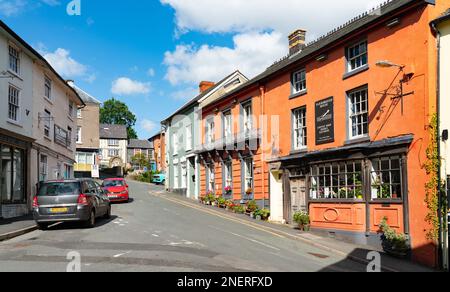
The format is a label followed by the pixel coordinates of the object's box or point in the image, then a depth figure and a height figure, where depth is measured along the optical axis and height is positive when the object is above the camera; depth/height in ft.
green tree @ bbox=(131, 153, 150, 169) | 225.15 +4.15
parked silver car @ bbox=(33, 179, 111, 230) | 47.98 -3.73
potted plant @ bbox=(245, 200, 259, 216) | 68.79 -6.05
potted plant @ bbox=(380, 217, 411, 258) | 40.98 -6.98
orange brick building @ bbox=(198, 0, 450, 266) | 41.45 +4.66
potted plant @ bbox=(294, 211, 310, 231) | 54.80 -6.57
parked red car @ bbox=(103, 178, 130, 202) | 86.32 -4.09
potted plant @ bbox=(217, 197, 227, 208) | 81.20 -6.25
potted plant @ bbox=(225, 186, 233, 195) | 81.15 -4.01
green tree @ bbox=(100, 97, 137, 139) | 293.64 +36.38
